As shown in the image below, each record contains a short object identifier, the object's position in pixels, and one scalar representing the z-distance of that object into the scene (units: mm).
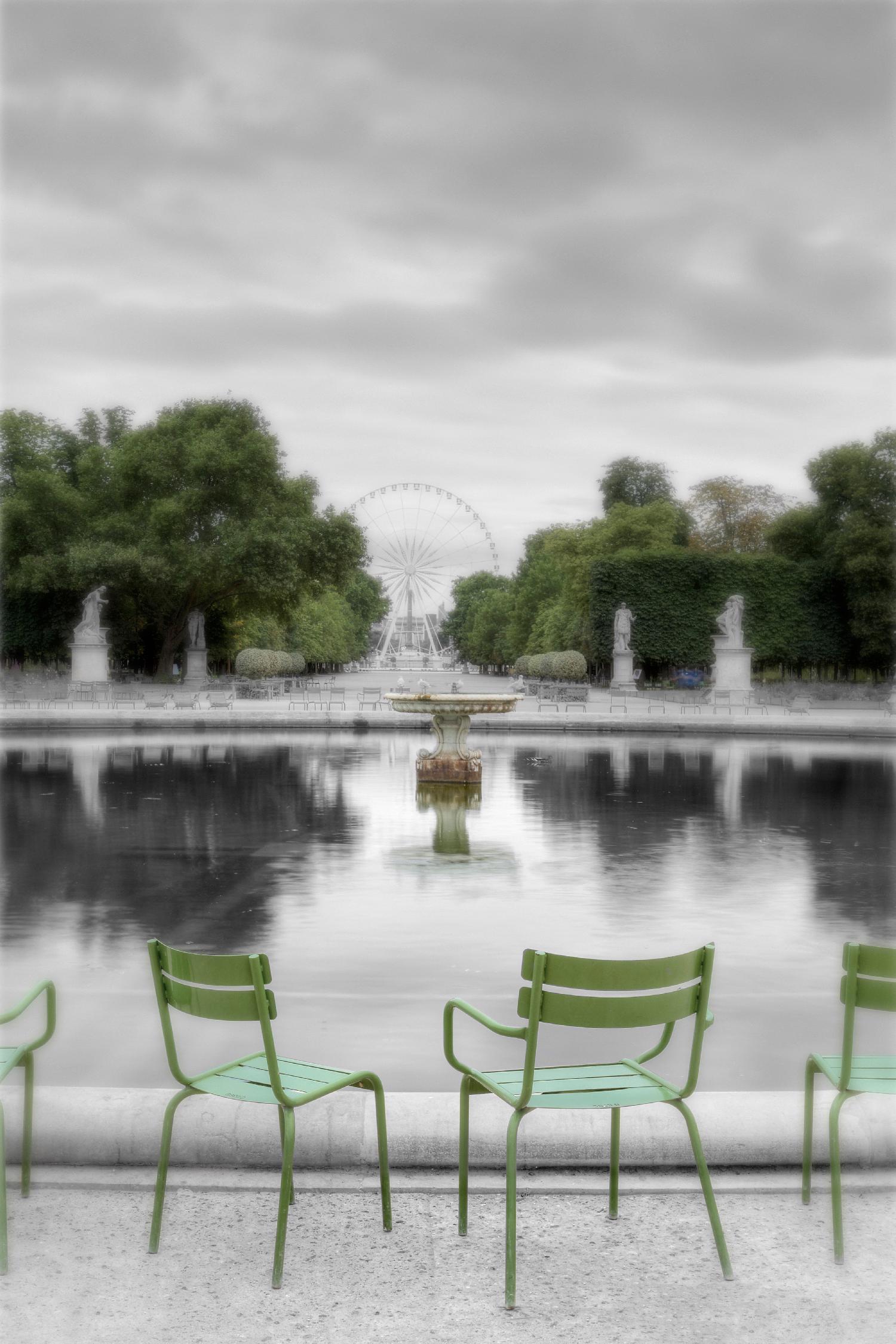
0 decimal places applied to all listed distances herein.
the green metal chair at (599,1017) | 3635
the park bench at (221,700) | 37938
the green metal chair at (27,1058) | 3928
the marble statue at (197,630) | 52750
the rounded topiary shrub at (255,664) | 59156
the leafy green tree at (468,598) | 144500
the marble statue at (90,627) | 45438
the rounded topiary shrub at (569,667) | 59438
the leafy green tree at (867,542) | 48781
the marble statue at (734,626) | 46375
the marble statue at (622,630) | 51844
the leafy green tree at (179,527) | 45875
